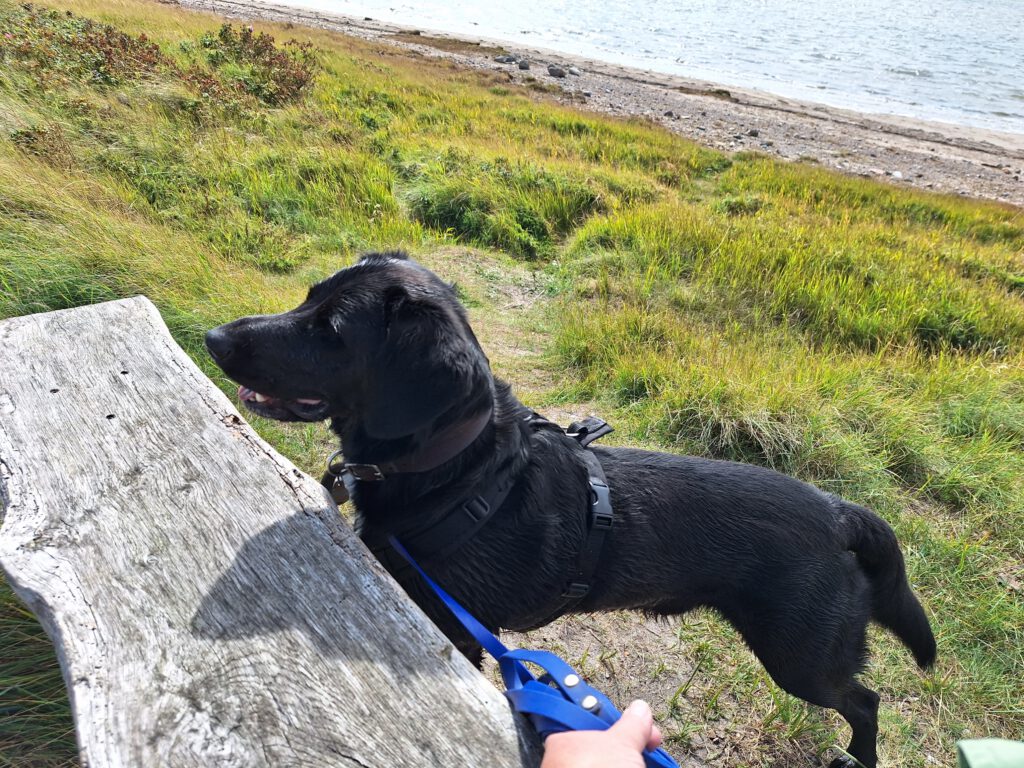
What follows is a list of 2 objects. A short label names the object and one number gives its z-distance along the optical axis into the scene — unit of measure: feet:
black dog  2.17
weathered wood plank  1.53
